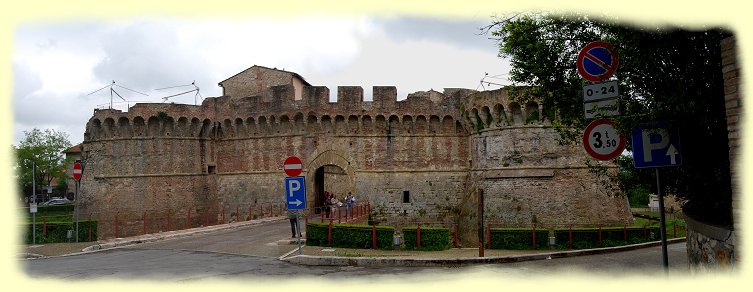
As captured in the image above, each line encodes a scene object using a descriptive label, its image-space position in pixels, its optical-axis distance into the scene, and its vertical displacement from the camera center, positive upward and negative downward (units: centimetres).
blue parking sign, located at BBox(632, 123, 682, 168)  773 +26
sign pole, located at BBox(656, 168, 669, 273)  698 -78
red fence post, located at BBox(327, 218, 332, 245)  1633 -172
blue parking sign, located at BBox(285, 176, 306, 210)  1292 -32
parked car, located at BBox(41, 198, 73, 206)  5210 -139
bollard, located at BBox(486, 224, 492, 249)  1830 -220
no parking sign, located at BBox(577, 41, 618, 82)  799 +153
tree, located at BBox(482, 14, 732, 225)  798 +120
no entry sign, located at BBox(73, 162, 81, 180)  2134 +58
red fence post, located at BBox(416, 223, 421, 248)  1606 -185
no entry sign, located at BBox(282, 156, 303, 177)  1310 +26
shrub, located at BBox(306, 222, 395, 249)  1602 -176
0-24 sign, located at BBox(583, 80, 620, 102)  759 +105
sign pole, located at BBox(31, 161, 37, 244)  2011 -167
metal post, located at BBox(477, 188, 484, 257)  1454 -146
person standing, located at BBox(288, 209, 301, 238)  1759 -134
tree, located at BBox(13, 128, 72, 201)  5512 +300
